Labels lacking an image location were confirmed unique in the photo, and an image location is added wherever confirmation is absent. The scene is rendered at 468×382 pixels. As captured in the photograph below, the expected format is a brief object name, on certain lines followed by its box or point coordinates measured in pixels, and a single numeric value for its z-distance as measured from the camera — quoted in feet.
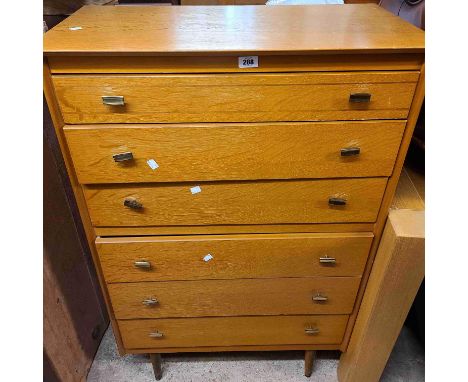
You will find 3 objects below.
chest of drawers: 2.52
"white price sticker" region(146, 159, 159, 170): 2.85
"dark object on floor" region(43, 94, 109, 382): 3.59
